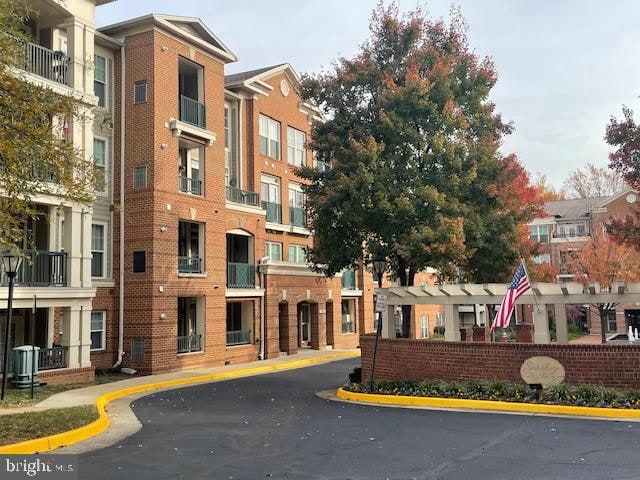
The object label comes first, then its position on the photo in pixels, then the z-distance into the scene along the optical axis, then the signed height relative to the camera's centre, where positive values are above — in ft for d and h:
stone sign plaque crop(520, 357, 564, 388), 48.19 -6.06
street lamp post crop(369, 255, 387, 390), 57.54 +2.32
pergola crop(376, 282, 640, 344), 51.55 -0.43
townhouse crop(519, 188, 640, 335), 180.75 +17.72
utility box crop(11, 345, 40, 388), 56.95 -5.67
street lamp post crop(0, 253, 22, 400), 48.83 +1.95
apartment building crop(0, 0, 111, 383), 63.31 +5.43
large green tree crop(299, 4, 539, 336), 61.93 +13.27
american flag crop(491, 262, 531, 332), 50.52 +0.13
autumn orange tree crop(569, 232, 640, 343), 138.51 +5.76
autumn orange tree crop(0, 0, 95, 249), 35.41 +9.33
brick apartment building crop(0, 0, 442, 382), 66.44 +9.76
